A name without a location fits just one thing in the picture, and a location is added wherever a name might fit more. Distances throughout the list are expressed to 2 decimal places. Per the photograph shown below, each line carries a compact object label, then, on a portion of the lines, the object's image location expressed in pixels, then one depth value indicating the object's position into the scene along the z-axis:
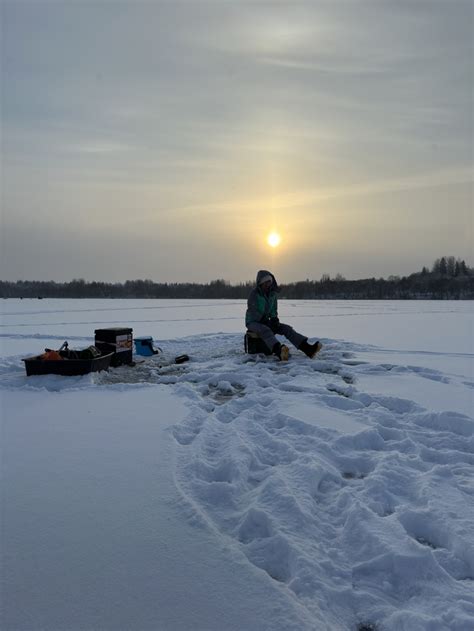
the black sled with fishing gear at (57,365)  5.62
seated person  7.10
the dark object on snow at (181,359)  7.00
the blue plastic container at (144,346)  7.78
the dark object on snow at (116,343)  6.53
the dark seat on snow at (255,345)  7.45
